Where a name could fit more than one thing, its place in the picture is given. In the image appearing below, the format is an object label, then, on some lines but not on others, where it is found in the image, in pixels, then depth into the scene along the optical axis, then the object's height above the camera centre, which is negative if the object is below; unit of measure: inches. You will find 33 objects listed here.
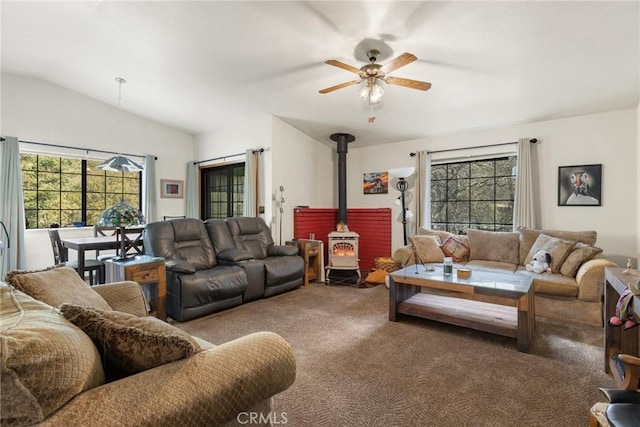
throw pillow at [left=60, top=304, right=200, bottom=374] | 37.6 -16.0
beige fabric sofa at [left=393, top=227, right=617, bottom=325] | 116.6 -22.3
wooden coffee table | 95.8 -34.9
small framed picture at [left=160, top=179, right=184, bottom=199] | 239.6 +18.8
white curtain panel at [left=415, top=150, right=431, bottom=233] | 198.2 +13.2
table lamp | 114.3 -1.9
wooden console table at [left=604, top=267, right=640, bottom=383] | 75.3 -31.6
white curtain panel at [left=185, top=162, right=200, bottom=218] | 247.0 +17.0
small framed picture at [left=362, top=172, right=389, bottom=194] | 219.3 +21.6
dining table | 133.3 -14.8
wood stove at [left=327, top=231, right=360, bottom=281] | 194.7 -24.8
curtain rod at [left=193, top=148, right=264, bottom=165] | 200.7 +40.8
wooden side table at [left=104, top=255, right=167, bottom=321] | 111.0 -23.1
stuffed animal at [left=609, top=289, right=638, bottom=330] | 61.3 -20.3
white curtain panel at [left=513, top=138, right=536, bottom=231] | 164.9 +12.9
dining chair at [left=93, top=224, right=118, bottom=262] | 179.3 -11.9
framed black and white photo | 152.5 +14.0
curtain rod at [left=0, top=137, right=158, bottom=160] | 181.4 +41.3
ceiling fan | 111.0 +48.9
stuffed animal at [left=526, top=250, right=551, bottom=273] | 134.8 -22.3
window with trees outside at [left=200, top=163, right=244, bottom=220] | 229.0 +16.7
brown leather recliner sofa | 123.3 -24.4
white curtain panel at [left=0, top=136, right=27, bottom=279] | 169.2 +2.1
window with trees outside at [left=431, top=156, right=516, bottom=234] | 183.2 +11.2
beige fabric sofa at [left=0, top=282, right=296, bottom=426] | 27.2 -18.8
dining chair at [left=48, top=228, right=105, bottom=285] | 142.8 -23.6
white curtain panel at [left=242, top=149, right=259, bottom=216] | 200.8 +19.9
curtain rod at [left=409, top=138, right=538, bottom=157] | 167.3 +39.6
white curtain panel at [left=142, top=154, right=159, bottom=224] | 227.8 +17.1
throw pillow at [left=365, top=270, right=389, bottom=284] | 179.3 -37.9
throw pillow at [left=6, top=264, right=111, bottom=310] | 52.3 -13.6
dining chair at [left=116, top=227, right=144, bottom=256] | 148.4 -14.4
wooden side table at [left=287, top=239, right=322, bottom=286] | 182.4 -27.1
